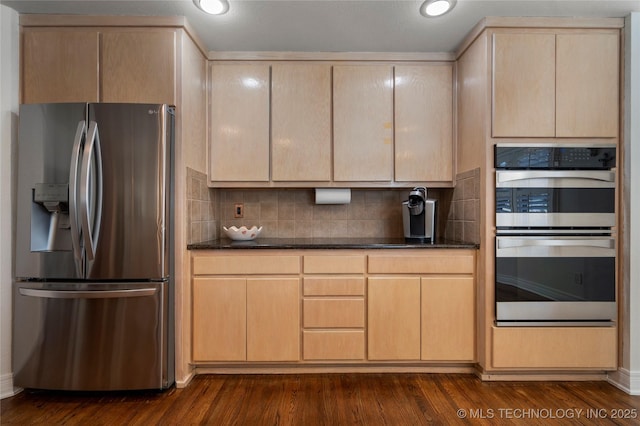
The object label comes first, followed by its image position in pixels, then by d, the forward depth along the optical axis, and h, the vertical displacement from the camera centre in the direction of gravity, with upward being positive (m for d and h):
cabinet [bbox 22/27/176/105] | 2.11 +0.92
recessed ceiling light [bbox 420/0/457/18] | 1.97 +1.26
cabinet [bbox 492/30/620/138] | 2.14 +0.85
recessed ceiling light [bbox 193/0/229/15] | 1.97 +1.26
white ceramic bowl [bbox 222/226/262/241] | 2.50 -0.18
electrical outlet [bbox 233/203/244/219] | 2.89 +0.00
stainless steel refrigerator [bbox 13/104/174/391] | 1.95 -0.28
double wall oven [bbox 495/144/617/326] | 2.11 -0.16
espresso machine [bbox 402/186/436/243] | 2.44 -0.05
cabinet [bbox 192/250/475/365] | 2.22 -0.67
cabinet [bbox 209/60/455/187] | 2.58 +0.71
